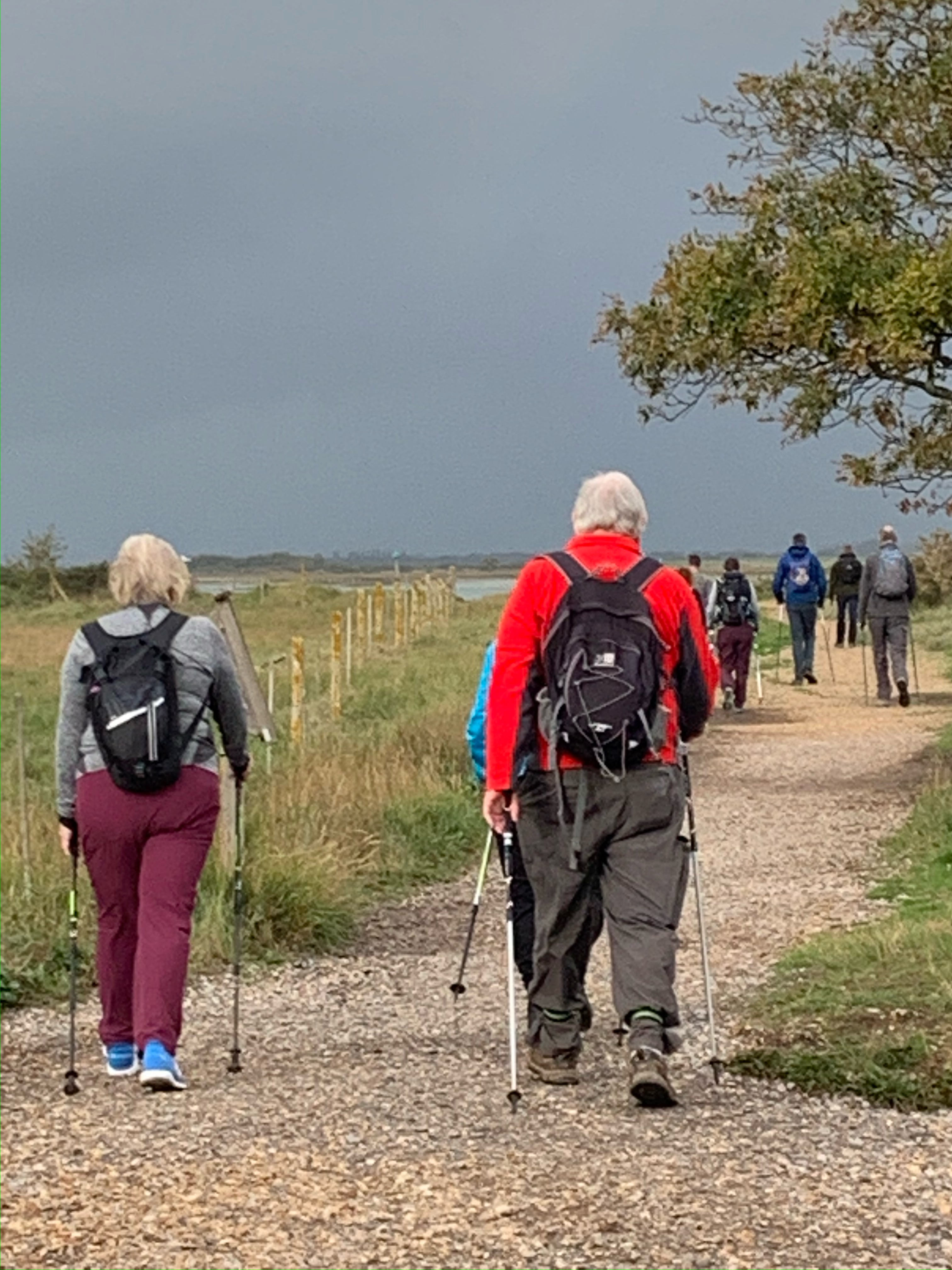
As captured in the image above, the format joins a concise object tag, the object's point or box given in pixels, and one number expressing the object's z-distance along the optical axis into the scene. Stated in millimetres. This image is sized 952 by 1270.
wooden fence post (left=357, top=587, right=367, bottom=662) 37969
